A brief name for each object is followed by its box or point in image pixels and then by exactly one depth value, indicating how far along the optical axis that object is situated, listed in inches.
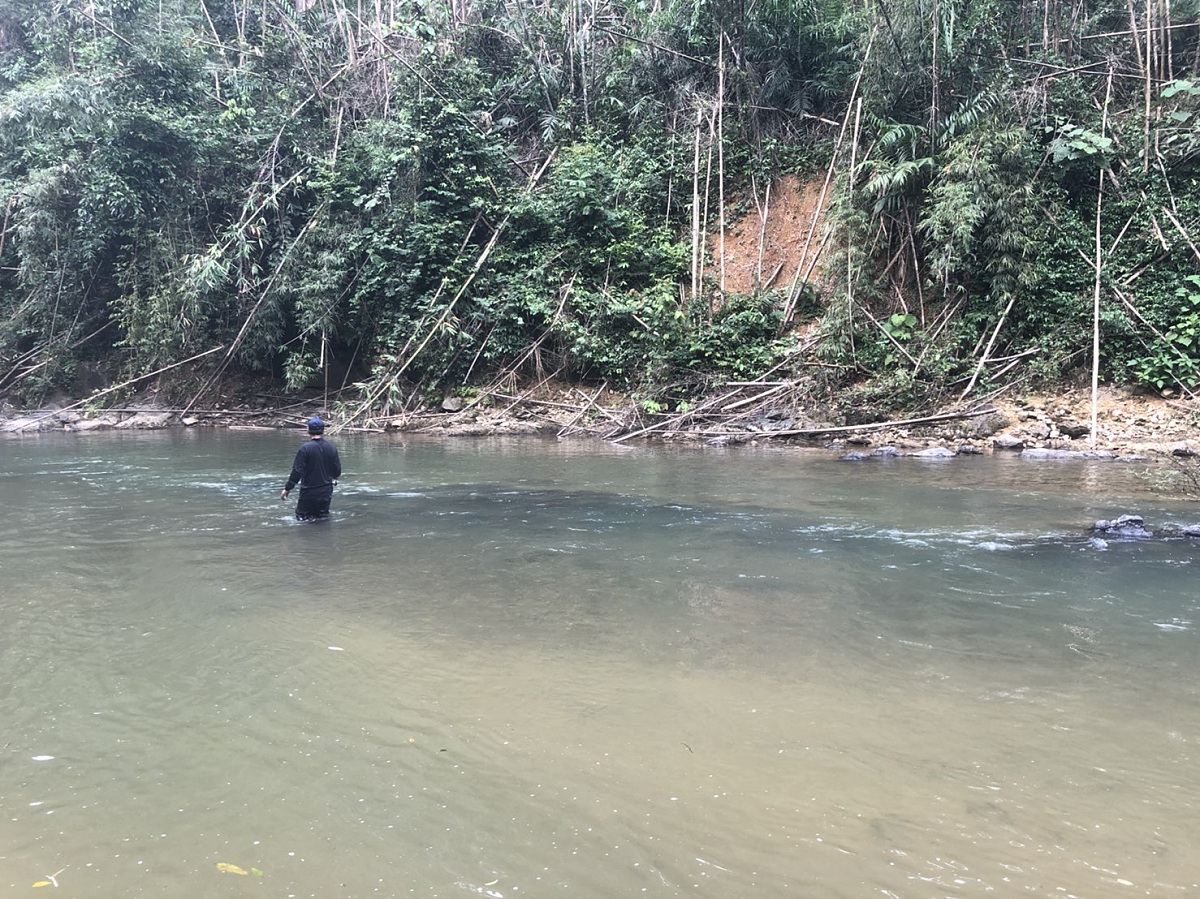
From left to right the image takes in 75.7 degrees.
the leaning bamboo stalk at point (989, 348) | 592.4
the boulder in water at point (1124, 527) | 290.2
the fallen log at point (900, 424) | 570.5
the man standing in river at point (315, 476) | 346.0
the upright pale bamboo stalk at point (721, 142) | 754.8
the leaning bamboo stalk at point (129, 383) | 790.1
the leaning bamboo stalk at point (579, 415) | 682.8
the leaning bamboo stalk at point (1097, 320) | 523.5
